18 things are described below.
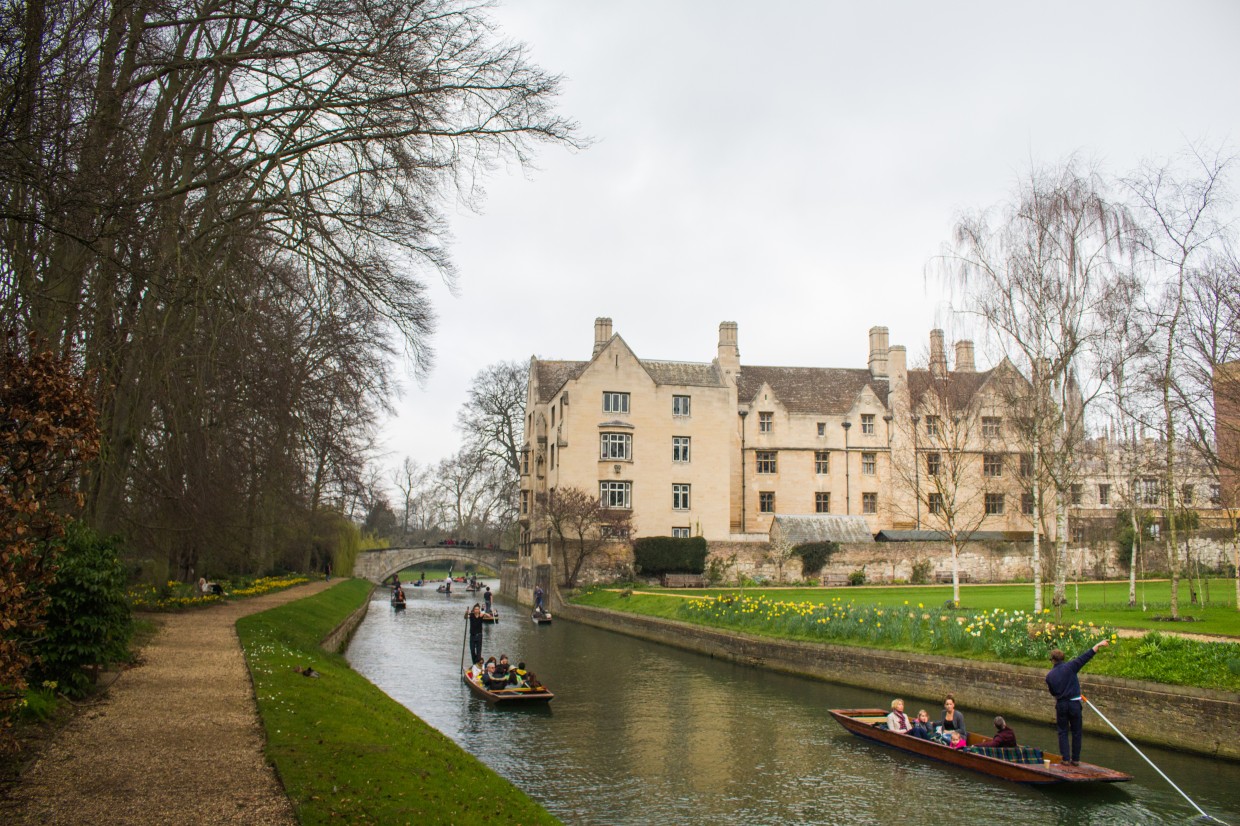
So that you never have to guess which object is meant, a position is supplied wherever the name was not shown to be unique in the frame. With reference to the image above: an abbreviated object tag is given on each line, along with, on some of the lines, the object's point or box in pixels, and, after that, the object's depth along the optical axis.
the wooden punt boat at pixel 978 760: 12.80
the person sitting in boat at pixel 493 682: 19.44
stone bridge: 64.12
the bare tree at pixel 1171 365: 20.85
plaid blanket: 13.35
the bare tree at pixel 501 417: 60.03
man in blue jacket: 13.46
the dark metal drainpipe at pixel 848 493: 50.84
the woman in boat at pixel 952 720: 14.66
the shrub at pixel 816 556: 43.28
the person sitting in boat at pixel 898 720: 15.30
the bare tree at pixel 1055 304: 25.00
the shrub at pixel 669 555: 44.28
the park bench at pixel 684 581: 44.06
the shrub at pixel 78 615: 11.64
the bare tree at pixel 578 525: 43.22
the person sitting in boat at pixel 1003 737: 13.77
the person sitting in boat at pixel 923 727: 14.82
